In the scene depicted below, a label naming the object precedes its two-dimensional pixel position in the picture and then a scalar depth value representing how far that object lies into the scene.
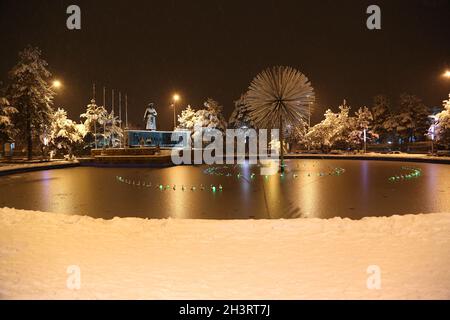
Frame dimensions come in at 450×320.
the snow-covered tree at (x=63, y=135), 45.66
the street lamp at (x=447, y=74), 32.88
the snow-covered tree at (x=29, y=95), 36.97
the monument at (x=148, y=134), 53.97
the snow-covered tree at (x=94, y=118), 53.31
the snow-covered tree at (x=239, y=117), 63.31
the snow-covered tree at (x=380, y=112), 63.00
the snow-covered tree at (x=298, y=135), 54.62
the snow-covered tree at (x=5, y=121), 33.72
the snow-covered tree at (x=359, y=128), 54.06
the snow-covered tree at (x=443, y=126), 40.41
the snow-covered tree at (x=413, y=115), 59.94
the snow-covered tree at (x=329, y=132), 52.16
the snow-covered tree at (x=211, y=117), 63.78
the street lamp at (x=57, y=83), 36.53
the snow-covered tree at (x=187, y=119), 65.06
